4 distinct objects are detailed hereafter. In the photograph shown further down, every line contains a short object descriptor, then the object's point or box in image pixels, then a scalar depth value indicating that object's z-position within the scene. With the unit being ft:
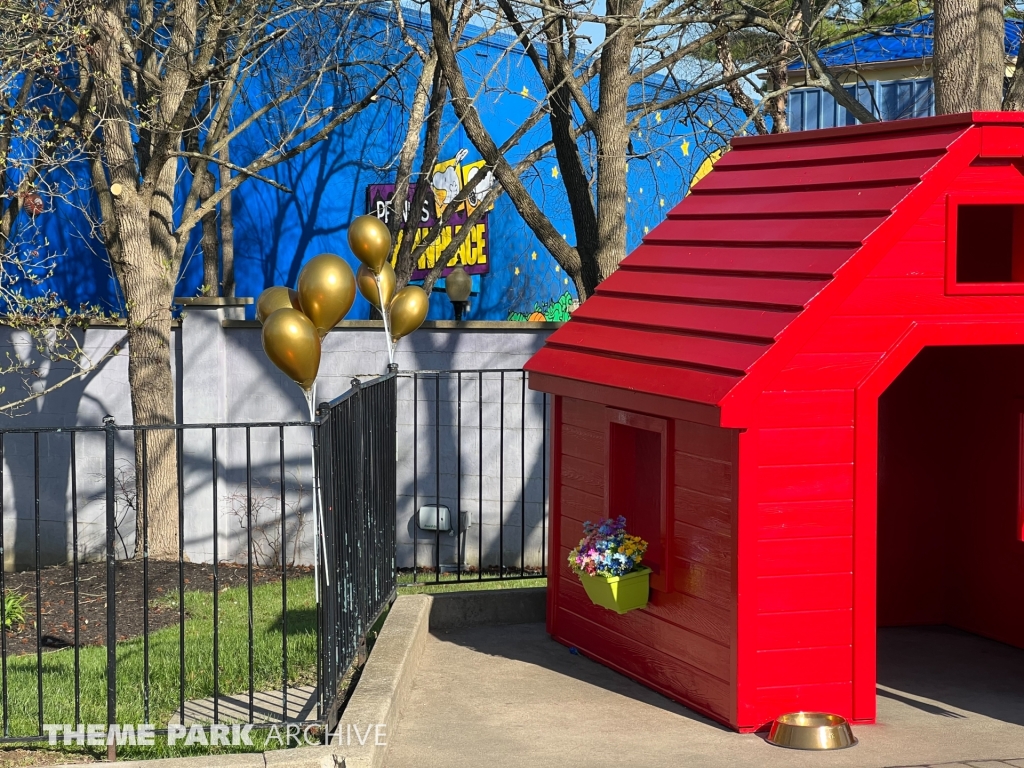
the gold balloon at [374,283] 23.48
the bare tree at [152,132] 30.83
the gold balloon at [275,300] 20.68
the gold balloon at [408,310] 24.07
